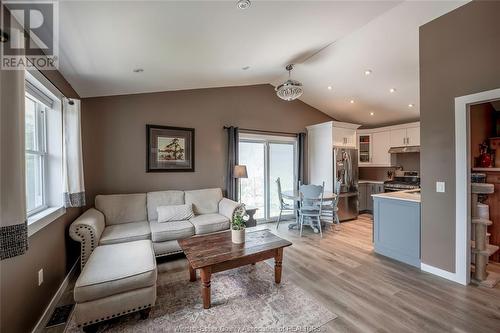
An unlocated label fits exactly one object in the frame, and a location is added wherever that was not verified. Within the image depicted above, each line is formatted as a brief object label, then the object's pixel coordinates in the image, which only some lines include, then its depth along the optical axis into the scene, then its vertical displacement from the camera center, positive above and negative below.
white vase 2.46 -0.82
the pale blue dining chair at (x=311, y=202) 4.05 -0.74
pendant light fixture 3.20 +1.12
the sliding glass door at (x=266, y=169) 4.93 -0.10
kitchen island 2.82 -0.89
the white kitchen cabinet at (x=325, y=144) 4.99 +0.48
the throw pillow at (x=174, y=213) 3.28 -0.74
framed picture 3.78 +0.31
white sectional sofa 2.54 -0.80
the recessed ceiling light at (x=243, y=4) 1.84 +1.40
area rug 1.79 -1.35
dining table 4.20 -0.66
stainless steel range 5.10 -0.48
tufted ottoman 1.67 -0.98
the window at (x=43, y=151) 2.00 +0.18
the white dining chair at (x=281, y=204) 4.59 -0.86
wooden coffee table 2.01 -0.90
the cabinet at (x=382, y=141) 5.14 +0.56
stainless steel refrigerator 4.97 -0.34
